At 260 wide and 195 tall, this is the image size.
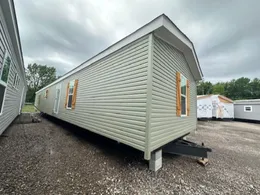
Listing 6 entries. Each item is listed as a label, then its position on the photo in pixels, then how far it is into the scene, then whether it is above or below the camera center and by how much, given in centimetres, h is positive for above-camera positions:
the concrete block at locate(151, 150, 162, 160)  242 -100
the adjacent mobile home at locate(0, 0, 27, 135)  246 +178
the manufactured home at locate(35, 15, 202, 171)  236 +49
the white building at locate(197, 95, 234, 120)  1377 +50
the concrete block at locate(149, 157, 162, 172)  243 -123
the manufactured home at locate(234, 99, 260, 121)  1424 +38
